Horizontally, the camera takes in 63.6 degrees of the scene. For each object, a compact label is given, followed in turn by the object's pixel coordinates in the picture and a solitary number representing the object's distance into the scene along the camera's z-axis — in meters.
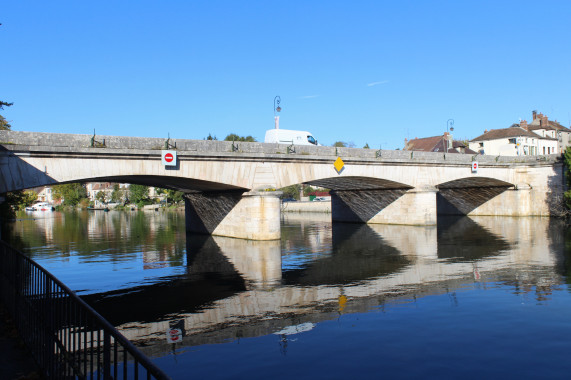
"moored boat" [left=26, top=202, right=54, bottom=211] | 113.19
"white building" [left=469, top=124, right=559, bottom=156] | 63.44
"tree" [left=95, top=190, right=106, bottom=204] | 121.62
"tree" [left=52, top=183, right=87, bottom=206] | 127.38
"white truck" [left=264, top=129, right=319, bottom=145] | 34.63
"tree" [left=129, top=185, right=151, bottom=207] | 102.12
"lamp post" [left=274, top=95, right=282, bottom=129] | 31.38
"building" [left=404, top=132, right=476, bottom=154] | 71.56
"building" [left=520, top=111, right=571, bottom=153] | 69.02
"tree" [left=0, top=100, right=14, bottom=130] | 37.36
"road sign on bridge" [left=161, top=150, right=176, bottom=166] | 22.53
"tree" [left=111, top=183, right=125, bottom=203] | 115.44
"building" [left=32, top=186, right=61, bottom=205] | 153.50
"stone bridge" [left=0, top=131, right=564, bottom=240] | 19.75
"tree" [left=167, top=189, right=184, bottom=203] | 88.43
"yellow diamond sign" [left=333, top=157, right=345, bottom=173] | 29.64
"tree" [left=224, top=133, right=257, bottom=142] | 84.15
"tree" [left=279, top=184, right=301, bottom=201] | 78.25
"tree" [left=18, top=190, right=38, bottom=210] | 44.42
